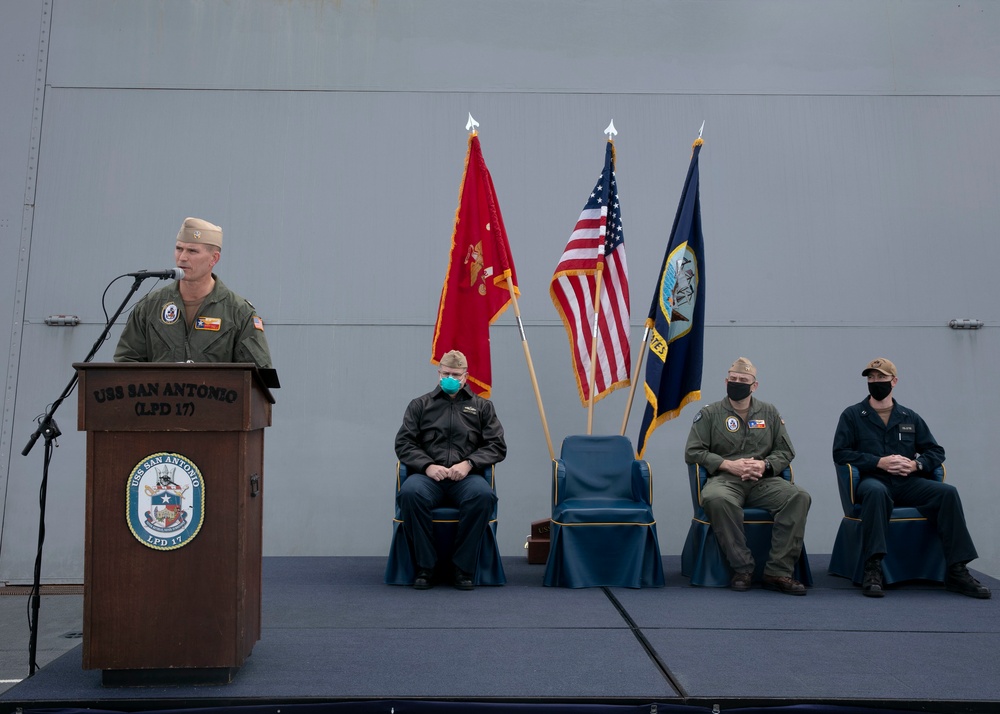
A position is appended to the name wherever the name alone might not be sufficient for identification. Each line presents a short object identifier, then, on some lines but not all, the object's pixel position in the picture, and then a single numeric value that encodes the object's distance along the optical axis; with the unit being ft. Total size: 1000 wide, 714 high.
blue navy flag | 16.39
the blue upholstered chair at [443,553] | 14.46
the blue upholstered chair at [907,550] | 14.38
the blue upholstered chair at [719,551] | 14.34
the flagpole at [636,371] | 16.66
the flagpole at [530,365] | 16.66
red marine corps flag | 16.83
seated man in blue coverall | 13.94
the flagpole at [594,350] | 16.71
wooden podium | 8.25
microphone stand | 9.04
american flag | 16.76
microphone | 9.02
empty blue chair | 14.24
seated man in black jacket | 14.19
